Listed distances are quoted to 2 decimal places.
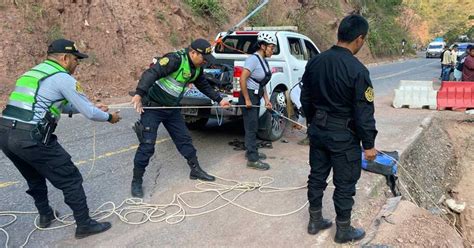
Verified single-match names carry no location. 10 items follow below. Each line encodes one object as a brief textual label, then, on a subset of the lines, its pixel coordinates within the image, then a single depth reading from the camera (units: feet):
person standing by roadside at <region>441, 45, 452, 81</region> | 55.85
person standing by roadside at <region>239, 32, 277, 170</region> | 18.10
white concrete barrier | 36.09
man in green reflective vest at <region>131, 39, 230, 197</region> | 14.85
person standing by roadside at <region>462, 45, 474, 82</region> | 35.06
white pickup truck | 21.42
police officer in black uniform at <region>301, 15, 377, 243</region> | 10.53
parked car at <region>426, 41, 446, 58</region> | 147.95
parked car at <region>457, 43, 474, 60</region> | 83.41
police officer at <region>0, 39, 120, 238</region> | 10.91
